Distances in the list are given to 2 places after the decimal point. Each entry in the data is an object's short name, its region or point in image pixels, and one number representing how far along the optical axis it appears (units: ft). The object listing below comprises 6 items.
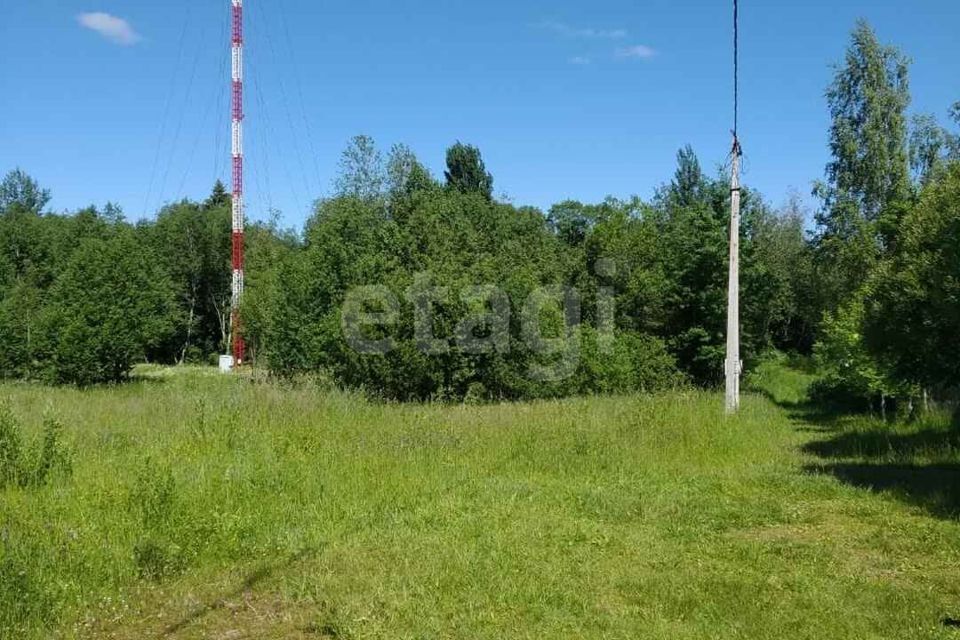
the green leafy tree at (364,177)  130.21
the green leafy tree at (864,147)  86.74
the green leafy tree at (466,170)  154.10
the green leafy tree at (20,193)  233.14
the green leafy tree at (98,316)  107.45
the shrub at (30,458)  23.89
